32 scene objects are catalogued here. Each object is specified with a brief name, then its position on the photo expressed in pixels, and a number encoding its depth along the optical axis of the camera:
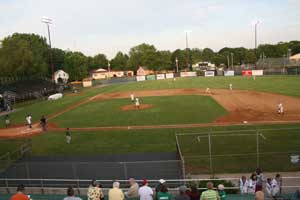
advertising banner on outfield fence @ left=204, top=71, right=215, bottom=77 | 101.44
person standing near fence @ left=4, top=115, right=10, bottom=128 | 36.66
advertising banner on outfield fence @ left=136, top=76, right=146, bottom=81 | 105.19
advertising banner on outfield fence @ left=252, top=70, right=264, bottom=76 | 90.44
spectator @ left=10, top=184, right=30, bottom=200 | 9.24
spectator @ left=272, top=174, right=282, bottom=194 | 12.12
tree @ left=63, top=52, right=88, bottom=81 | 108.12
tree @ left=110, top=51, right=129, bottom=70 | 168.25
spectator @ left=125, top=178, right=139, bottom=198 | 11.28
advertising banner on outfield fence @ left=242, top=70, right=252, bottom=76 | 92.50
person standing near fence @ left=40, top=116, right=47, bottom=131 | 32.03
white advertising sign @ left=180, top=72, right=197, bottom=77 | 107.21
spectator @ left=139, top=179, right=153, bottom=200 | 9.93
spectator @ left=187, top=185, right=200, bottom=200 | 9.54
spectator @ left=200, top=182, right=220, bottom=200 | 8.90
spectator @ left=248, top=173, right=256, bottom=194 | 12.45
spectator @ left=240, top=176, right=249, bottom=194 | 12.62
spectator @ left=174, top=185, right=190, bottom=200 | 9.01
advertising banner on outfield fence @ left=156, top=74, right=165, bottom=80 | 105.81
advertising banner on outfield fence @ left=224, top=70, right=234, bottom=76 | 97.31
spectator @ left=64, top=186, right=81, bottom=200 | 9.45
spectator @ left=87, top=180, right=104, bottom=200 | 10.14
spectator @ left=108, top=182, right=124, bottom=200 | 9.82
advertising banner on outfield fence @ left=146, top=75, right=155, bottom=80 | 105.99
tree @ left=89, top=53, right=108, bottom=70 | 170.59
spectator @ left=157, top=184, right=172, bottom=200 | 9.49
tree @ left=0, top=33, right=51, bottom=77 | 67.75
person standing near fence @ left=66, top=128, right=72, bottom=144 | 26.19
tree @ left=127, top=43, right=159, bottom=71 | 146.75
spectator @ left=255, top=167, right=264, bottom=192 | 11.05
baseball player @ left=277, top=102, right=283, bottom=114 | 31.84
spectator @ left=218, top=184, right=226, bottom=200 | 9.92
